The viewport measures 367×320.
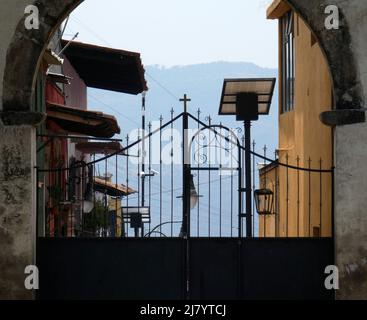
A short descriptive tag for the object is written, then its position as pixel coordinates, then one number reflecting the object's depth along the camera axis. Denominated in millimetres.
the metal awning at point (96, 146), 28711
